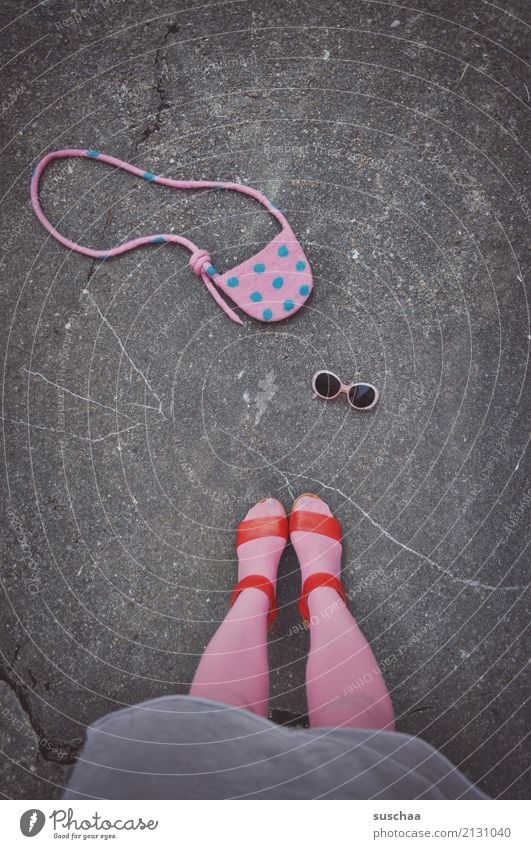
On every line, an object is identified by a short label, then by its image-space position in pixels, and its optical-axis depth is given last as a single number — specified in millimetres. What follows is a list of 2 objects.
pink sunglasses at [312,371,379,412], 1555
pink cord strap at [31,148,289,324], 1584
